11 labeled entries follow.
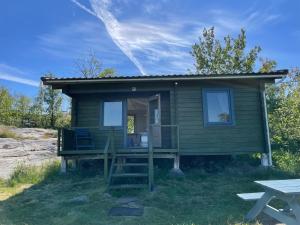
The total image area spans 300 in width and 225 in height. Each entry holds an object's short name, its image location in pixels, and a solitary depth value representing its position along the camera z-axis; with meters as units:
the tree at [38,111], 18.61
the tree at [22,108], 18.37
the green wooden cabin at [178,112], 6.82
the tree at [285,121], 9.85
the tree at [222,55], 16.69
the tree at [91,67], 20.55
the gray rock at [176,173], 6.48
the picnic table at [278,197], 3.07
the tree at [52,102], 18.90
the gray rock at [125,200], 4.81
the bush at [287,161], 6.91
